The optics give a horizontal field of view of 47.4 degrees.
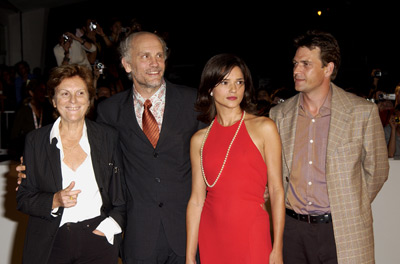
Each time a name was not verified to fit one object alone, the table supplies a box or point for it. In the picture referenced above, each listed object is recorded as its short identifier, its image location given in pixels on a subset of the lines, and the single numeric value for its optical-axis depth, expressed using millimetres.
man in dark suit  2598
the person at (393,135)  4695
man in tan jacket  2496
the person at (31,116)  5879
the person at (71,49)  6309
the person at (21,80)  8695
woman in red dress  2357
